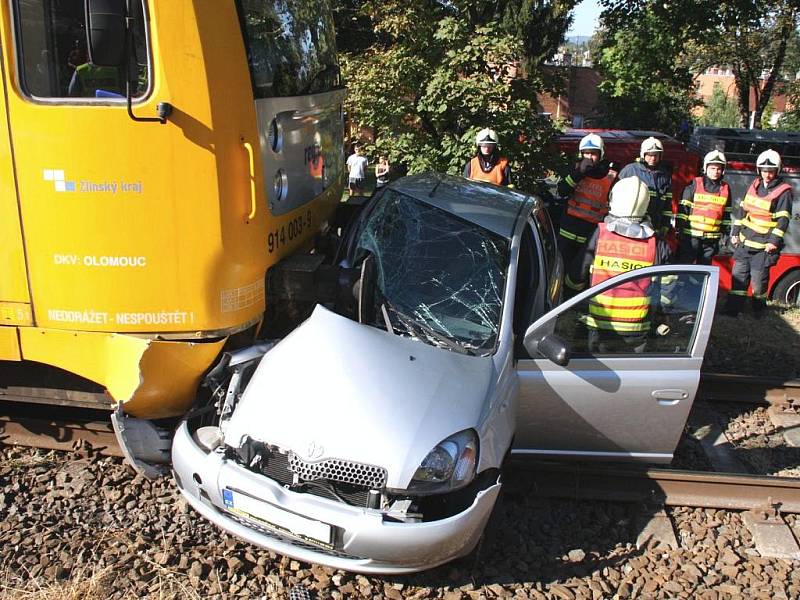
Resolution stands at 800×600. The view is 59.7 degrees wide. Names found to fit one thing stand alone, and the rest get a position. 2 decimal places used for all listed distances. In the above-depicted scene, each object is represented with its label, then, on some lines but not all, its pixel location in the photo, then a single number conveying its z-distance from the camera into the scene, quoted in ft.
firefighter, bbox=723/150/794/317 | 24.49
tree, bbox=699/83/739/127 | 107.34
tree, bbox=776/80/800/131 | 78.33
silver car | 10.32
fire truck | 34.22
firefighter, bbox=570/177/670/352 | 13.60
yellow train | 11.41
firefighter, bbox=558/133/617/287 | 24.09
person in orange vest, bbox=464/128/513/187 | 24.21
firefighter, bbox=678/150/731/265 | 24.75
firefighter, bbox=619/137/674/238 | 24.20
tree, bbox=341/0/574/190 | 25.16
